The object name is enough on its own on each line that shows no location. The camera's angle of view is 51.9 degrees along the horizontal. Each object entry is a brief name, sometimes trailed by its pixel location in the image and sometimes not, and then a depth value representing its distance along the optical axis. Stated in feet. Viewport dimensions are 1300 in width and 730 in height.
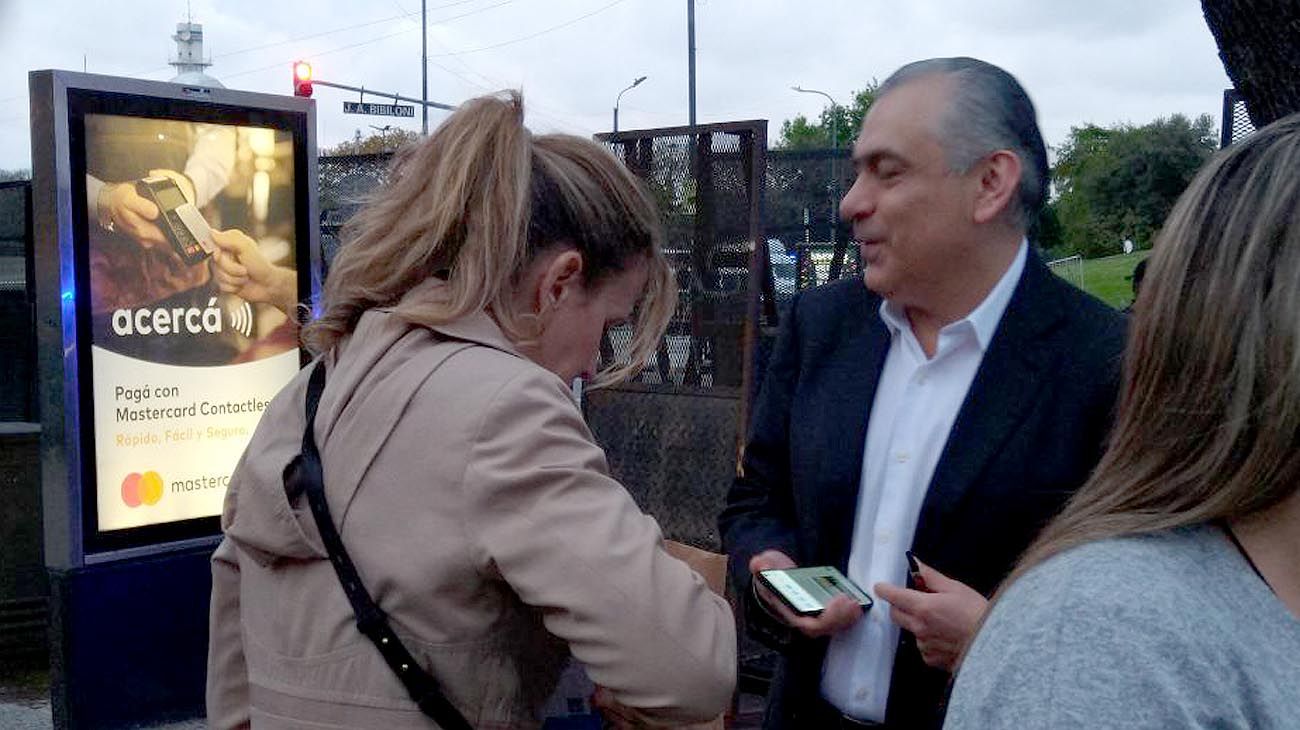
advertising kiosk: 14.87
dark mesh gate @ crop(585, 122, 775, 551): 15.81
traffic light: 58.77
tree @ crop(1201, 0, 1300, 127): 12.18
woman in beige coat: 5.02
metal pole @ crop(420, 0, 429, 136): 142.82
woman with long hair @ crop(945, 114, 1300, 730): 3.31
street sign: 79.25
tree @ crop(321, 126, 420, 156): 124.57
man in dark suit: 6.95
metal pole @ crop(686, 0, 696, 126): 109.81
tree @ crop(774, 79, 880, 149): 228.43
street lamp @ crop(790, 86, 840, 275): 19.01
